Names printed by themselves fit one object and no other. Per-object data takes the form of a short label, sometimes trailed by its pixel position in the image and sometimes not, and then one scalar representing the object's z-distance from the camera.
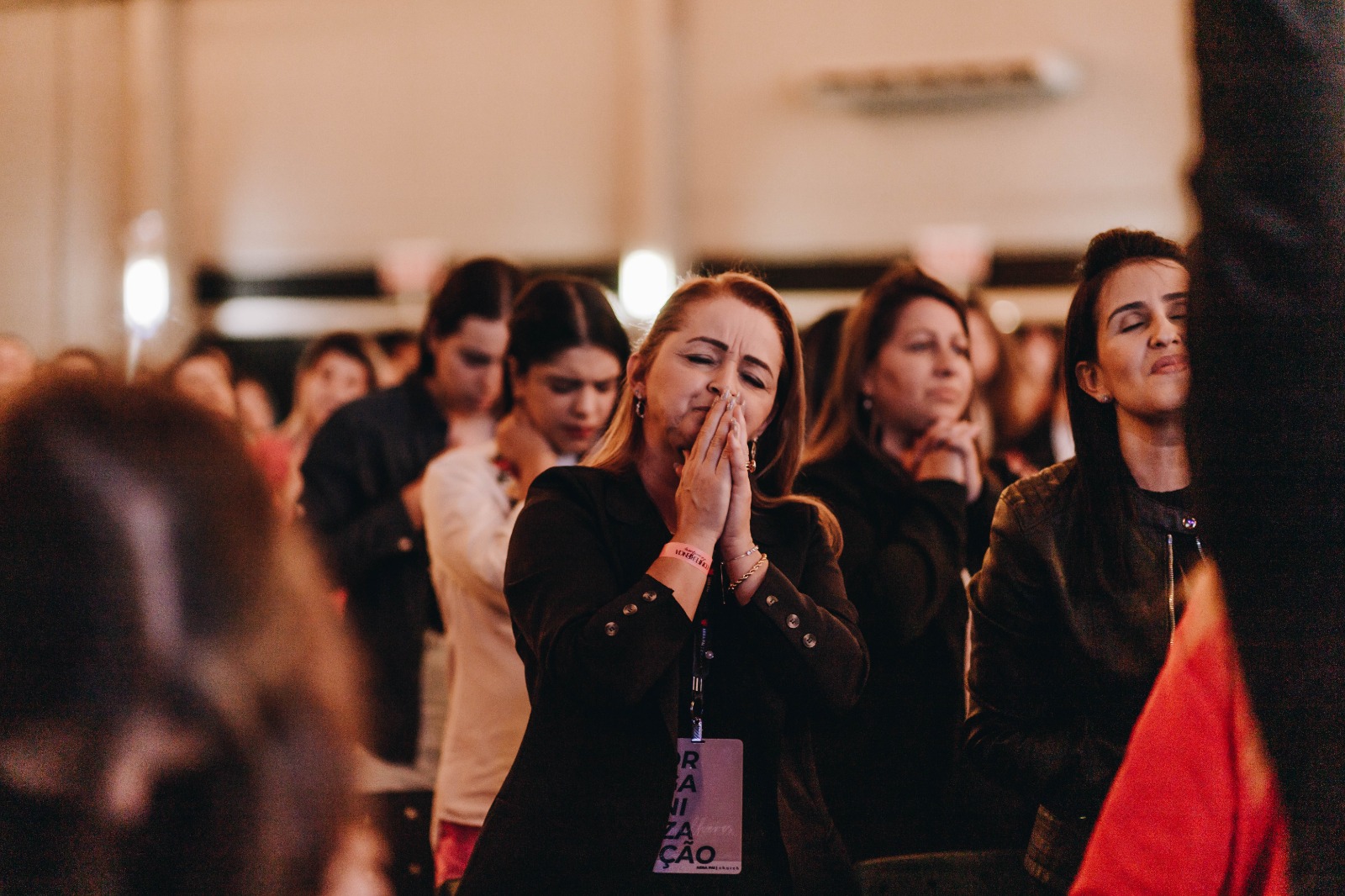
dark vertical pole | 1.44
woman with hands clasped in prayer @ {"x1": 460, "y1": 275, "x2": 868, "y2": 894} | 2.46
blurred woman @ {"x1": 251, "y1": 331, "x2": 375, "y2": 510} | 5.34
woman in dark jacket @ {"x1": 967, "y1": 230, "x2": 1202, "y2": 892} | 2.52
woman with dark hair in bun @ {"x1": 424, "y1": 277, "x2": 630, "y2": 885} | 2.91
